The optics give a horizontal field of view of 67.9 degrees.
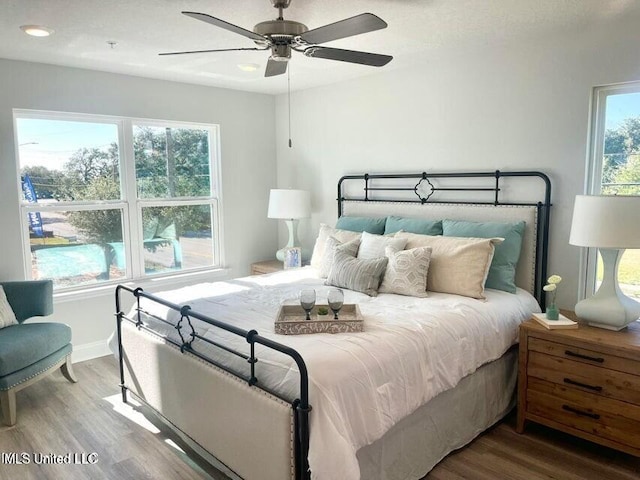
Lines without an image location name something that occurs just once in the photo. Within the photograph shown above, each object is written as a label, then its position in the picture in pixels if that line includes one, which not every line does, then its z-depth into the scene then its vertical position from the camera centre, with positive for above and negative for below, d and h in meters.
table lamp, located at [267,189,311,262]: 4.68 -0.18
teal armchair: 3.03 -1.05
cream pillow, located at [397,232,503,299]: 3.07 -0.53
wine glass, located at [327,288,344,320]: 2.47 -0.60
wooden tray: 2.38 -0.70
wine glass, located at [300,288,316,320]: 2.46 -0.59
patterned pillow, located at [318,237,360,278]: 3.61 -0.49
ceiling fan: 2.12 +0.72
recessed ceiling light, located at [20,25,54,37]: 2.85 +0.96
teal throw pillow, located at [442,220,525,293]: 3.26 -0.49
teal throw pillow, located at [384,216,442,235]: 3.66 -0.32
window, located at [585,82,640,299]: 2.98 +0.20
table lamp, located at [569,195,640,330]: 2.49 -0.30
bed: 1.96 -0.89
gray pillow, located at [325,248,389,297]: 3.21 -0.60
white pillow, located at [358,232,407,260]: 3.42 -0.43
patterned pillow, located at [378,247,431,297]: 3.11 -0.58
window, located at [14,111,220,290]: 3.95 -0.09
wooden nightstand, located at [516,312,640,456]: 2.44 -1.08
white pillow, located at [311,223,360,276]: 3.89 -0.43
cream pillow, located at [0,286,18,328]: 3.37 -0.89
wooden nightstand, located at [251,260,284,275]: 4.90 -0.84
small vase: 2.79 -0.75
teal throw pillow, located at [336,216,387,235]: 4.04 -0.33
